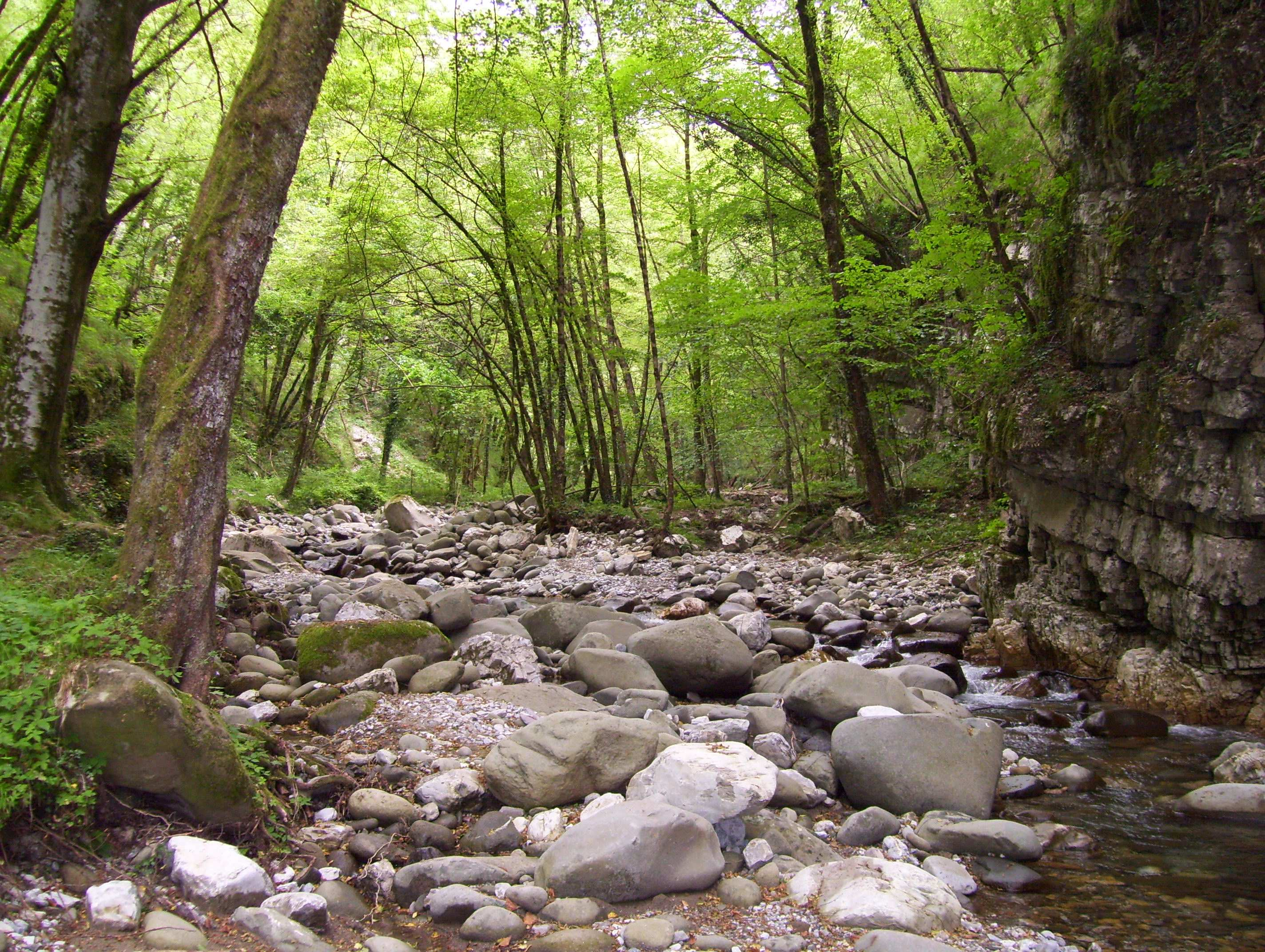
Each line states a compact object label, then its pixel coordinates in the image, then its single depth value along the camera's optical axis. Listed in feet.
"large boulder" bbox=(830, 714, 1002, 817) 13.84
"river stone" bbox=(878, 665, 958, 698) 20.79
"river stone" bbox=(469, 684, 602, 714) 16.96
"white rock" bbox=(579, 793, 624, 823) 12.41
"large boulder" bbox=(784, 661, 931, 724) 17.03
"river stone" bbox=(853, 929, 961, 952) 9.09
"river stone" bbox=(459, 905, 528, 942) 9.45
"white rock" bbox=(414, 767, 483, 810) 12.69
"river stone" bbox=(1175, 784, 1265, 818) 13.42
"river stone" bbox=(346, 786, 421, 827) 11.93
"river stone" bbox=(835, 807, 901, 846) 12.75
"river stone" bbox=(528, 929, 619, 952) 9.18
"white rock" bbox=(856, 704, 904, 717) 15.76
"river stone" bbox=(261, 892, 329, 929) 8.80
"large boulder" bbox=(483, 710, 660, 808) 12.91
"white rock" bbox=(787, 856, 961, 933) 10.00
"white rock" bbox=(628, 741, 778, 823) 12.12
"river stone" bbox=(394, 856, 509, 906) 10.28
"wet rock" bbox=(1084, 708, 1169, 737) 17.48
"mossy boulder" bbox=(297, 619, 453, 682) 18.67
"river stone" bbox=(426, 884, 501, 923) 9.79
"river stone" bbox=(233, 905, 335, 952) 8.09
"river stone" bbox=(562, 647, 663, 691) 19.31
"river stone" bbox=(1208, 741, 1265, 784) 14.44
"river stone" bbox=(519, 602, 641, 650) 24.29
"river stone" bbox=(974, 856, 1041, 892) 11.46
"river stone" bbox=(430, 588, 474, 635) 23.76
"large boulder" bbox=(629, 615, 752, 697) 20.17
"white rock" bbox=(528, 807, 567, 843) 12.06
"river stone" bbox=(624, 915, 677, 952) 9.34
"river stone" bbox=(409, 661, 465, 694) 17.93
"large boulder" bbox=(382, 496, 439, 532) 54.44
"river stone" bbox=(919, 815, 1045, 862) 12.24
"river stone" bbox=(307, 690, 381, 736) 15.47
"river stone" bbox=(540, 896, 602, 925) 9.90
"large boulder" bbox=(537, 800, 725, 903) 10.43
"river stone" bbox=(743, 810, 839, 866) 11.99
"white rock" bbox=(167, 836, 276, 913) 8.43
